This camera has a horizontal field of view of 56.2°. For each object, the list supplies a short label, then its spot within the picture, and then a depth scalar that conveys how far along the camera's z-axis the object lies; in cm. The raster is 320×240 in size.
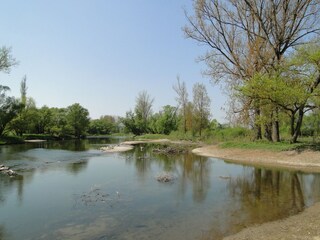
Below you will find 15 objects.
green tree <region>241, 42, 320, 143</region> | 2548
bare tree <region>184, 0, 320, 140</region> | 3008
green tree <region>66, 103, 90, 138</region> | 8734
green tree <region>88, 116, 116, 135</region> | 12077
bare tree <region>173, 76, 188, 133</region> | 6488
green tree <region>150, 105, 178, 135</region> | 8094
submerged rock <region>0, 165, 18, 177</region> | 2007
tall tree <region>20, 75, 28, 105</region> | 7150
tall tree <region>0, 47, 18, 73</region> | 4416
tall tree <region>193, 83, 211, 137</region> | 6197
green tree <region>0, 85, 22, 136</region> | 5369
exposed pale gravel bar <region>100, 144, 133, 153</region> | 4006
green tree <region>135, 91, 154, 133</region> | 9388
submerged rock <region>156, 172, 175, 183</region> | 1828
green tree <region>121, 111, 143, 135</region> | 9406
